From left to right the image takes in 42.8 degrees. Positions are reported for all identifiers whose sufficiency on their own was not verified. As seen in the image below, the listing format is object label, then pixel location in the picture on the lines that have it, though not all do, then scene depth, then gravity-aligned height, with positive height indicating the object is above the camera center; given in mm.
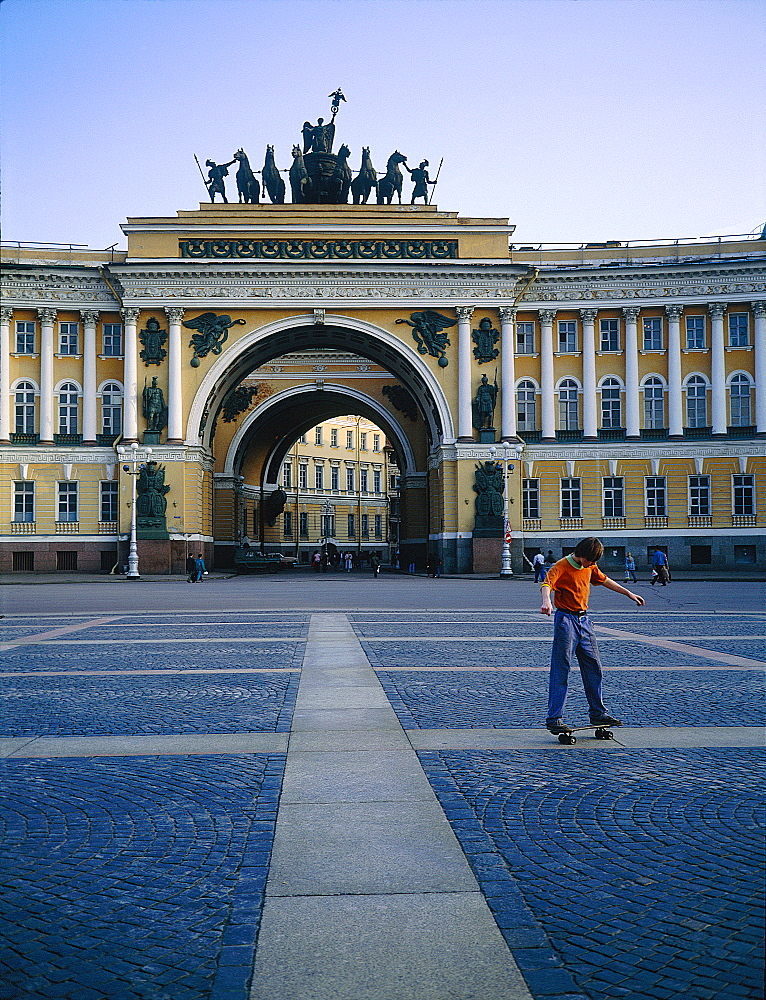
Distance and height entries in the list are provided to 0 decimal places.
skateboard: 7770 -1696
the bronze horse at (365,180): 51406 +18306
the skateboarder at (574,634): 7852 -892
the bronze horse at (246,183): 50719 +17944
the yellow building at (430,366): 48938 +8324
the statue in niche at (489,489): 48188 +1793
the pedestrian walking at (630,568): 41281 -1882
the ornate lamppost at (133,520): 45688 +395
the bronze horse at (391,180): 51312 +18236
